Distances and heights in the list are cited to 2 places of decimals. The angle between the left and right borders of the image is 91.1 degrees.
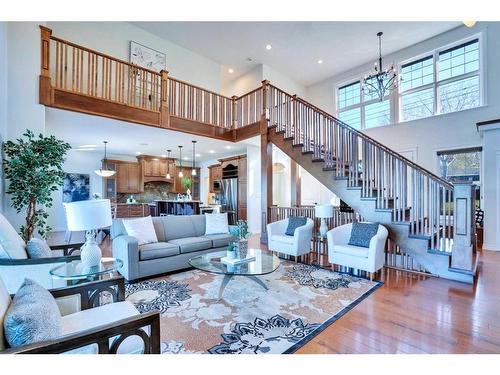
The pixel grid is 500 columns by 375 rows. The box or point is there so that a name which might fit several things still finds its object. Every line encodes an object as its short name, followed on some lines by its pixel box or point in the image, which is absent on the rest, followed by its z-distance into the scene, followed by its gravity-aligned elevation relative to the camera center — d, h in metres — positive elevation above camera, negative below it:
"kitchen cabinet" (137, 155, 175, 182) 9.02 +0.84
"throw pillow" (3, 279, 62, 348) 1.04 -0.59
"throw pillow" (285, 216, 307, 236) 4.64 -0.64
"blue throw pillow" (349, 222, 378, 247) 3.71 -0.68
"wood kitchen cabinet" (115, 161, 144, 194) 8.55 +0.40
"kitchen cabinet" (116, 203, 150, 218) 7.59 -0.66
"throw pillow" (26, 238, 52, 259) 2.33 -0.59
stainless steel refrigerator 8.30 -0.31
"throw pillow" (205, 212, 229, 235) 4.62 -0.67
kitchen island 7.38 -0.56
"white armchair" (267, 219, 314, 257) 4.29 -0.92
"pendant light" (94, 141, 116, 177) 8.25 +0.85
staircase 3.57 +0.19
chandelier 5.34 +2.46
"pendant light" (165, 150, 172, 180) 8.62 +0.73
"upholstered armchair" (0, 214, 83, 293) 1.99 -0.63
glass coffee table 2.64 -0.88
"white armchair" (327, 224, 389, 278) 3.38 -0.90
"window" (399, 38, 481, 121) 5.86 +2.76
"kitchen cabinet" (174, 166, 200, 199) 10.11 +0.28
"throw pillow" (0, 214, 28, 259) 2.04 -0.47
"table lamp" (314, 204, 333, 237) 4.51 -0.42
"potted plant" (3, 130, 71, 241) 3.21 +0.22
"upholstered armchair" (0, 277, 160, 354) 1.07 -0.76
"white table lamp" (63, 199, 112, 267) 2.17 -0.27
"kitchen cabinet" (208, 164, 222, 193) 9.39 +0.51
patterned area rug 1.99 -1.24
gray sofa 3.31 -0.86
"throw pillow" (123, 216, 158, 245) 3.65 -0.61
